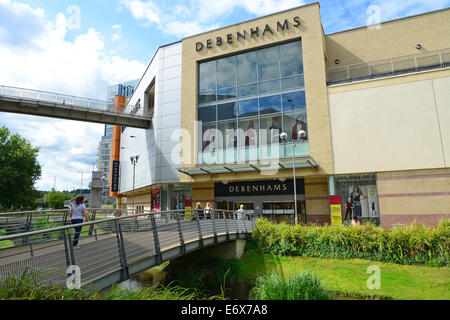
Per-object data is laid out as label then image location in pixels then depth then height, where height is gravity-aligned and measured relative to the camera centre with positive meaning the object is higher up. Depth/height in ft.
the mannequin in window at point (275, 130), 67.72 +17.09
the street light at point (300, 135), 54.07 +12.82
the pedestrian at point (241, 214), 55.49 -1.76
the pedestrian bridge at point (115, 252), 16.05 -3.27
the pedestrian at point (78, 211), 27.89 -0.22
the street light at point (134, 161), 99.13 +16.00
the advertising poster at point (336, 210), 61.87 -1.40
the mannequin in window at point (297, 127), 66.11 +17.36
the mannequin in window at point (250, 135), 70.13 +16.76
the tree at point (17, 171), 111.24 +15.63
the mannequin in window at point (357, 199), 61.00 +0.81
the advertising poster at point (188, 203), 81.83 +0.95
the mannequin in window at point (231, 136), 71.92 +17.07
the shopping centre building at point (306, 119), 56.65 +18.98
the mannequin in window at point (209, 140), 73.92 +16.73
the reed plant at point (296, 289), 23.56 -6.99
